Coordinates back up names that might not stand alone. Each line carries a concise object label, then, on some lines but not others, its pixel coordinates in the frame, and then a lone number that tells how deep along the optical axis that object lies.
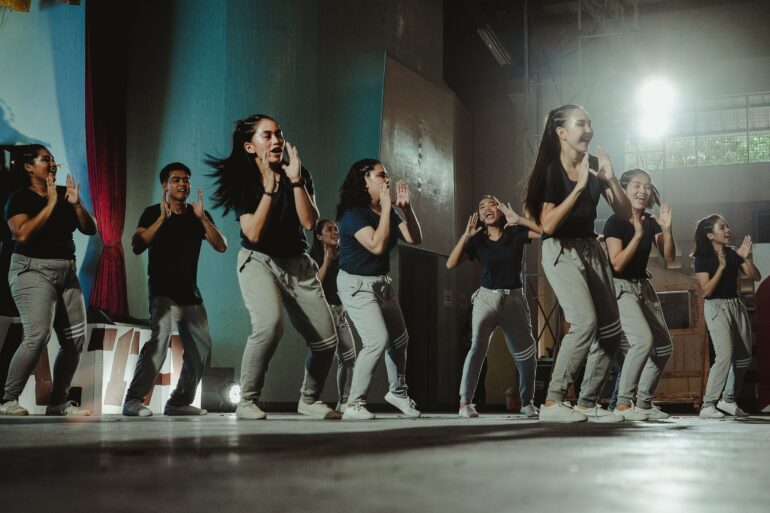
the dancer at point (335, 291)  6.80
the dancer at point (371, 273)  5.43
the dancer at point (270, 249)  4.75
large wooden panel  10.88
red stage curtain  9.64
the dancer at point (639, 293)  5.97
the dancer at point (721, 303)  7.50
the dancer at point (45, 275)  5.44
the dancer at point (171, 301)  5.51
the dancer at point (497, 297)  6.48
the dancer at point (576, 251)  4.88
